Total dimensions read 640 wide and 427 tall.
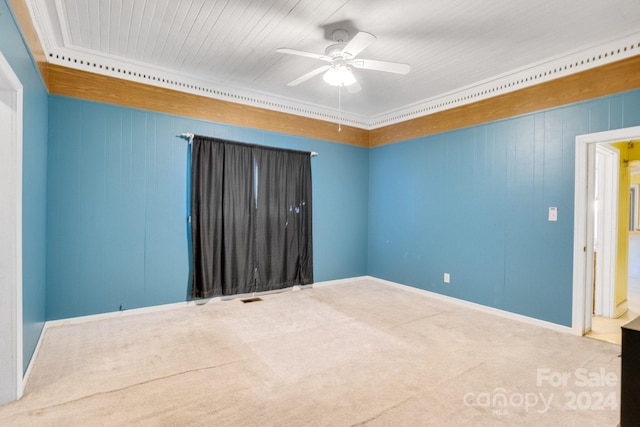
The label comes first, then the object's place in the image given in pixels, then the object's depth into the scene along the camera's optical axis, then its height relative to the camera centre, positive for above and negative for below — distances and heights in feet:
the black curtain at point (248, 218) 13.06 -0.29
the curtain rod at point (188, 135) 12.76 +3.02
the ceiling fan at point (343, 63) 8.33 +4.24
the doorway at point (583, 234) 10.28 -0.60
